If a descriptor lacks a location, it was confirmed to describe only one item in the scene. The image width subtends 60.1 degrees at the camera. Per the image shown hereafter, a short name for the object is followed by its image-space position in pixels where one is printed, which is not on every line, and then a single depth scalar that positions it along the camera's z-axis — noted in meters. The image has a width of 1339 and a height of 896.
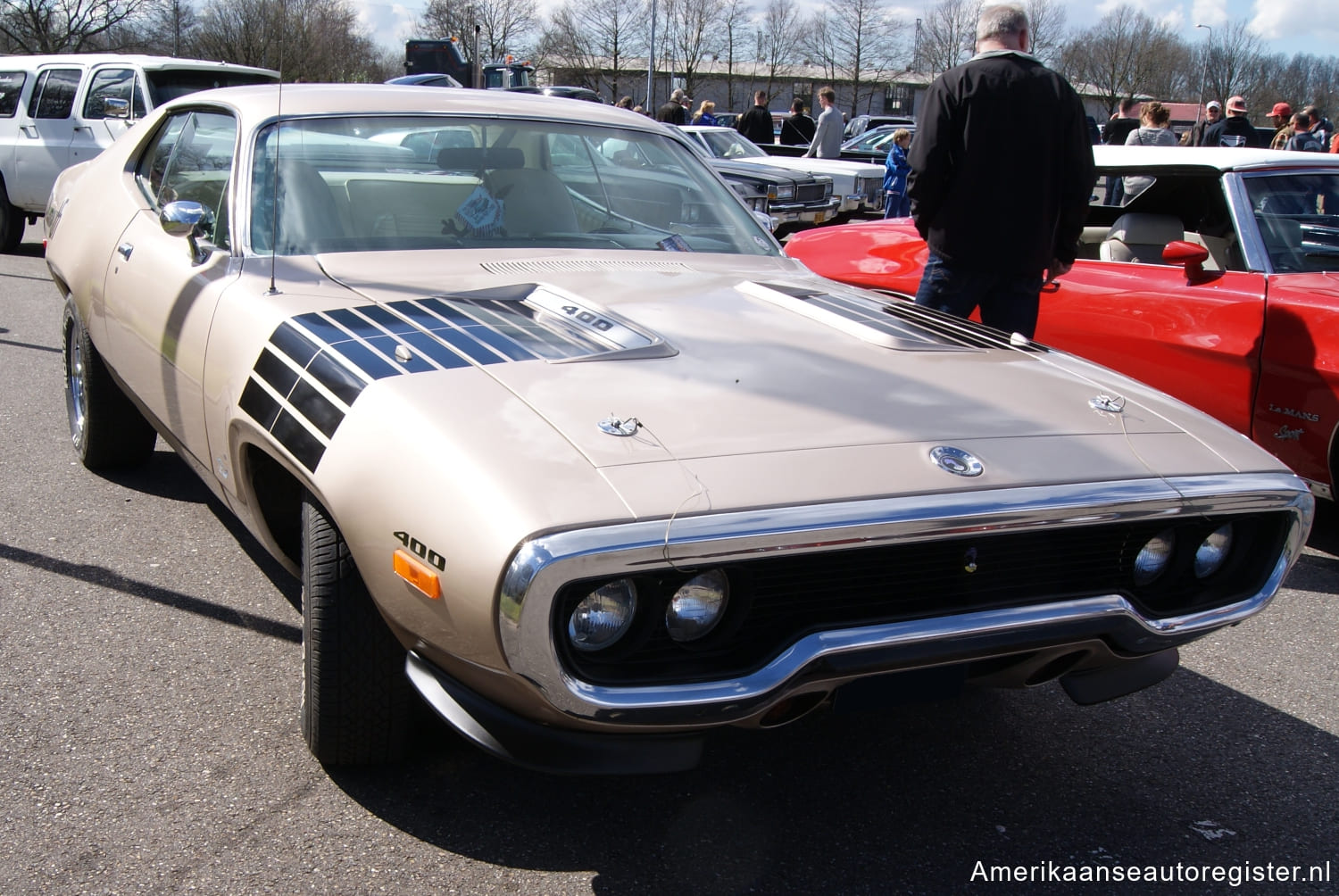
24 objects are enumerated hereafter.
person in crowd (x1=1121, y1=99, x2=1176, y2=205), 9.49
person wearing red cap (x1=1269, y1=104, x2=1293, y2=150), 11.93
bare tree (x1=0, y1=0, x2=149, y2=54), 45.81
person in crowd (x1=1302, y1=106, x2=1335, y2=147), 12.13
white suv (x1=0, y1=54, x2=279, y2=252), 10.09
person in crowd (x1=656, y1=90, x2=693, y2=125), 15.62
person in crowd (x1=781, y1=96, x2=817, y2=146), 17.06
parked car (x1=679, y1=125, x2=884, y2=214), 15.02
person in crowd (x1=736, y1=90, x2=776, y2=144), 16.03
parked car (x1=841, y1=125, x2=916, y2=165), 22.05
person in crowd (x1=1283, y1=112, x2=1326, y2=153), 11.21
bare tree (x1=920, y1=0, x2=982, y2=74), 68.12
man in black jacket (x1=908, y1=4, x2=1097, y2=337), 4.02
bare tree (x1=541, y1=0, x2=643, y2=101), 67.19
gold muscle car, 1.91
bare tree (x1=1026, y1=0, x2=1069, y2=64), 66.12
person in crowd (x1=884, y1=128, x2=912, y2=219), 13.09
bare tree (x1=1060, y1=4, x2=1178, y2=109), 70.56
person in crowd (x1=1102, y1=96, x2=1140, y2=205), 12.96
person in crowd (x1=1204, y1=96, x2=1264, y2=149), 11.03
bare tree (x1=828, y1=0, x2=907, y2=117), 69.44
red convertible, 4.19
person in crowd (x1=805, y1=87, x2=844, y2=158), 15.45
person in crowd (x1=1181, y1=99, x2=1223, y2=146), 12.97
